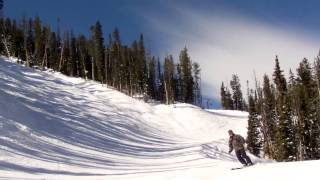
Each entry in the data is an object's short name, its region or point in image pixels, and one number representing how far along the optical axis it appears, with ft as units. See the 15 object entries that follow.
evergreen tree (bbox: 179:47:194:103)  240.71
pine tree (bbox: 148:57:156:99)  229.00
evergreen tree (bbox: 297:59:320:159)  126.63
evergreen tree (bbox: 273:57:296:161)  114.75
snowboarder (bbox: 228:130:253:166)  46.81
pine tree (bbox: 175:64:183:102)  241.86
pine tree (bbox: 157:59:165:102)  239.34
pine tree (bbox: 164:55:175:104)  195.82
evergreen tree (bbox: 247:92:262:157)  134.11
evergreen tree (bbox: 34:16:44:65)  194.47
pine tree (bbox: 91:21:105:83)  207.63
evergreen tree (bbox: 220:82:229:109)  275.36
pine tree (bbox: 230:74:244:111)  284.65
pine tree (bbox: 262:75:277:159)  130.13
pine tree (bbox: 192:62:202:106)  255.95
